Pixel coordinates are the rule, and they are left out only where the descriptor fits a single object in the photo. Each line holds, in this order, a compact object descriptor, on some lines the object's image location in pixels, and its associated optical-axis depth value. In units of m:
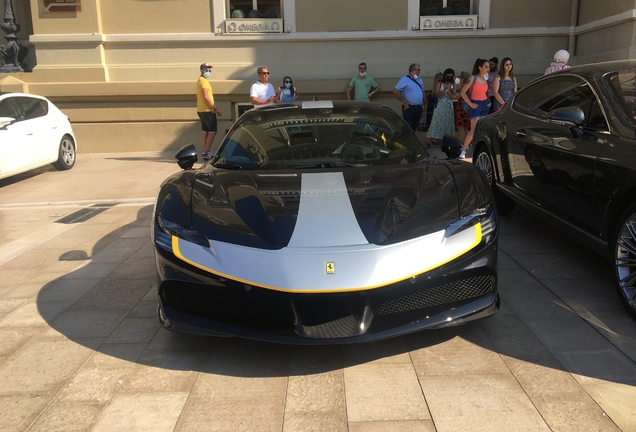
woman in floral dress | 11.07
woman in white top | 11.40
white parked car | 9.01
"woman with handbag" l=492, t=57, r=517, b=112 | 10.22
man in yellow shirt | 10.70
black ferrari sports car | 2.88
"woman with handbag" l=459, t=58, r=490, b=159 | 9.95
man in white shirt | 10.52
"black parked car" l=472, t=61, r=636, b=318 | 3.66
